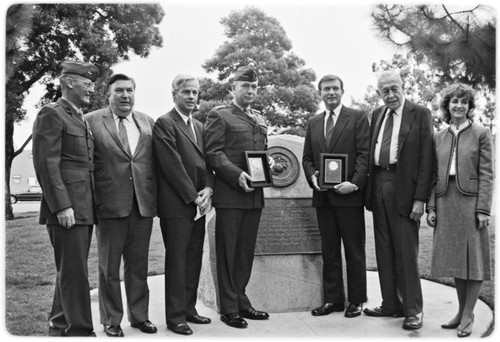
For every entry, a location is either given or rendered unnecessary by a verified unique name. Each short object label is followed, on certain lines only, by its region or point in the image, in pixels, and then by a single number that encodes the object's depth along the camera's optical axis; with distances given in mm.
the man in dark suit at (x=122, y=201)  4277
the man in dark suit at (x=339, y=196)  4910
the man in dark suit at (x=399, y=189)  4621
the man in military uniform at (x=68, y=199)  3910
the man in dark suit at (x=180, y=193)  4441
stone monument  5266
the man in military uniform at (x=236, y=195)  4691
